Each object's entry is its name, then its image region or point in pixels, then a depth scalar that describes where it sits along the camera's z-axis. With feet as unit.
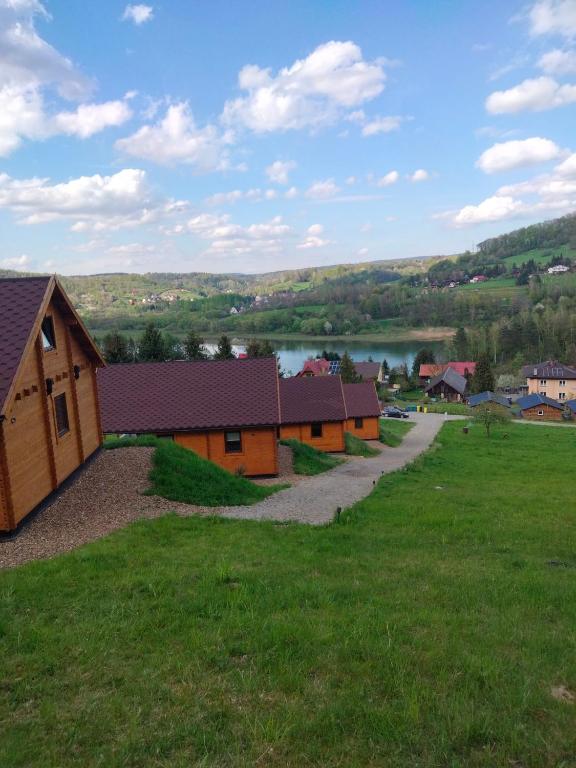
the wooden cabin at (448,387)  266.57
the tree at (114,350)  188.75
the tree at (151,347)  195.00
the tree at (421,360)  317.83
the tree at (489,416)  135.00
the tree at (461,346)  368.48
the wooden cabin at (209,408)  76.18
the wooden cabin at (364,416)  118.73
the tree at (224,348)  193.26
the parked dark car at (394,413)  187.11
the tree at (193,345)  198.08
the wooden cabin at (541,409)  214.90
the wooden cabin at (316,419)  101.14
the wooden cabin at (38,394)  36.78
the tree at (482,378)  265.75
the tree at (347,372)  233.35
